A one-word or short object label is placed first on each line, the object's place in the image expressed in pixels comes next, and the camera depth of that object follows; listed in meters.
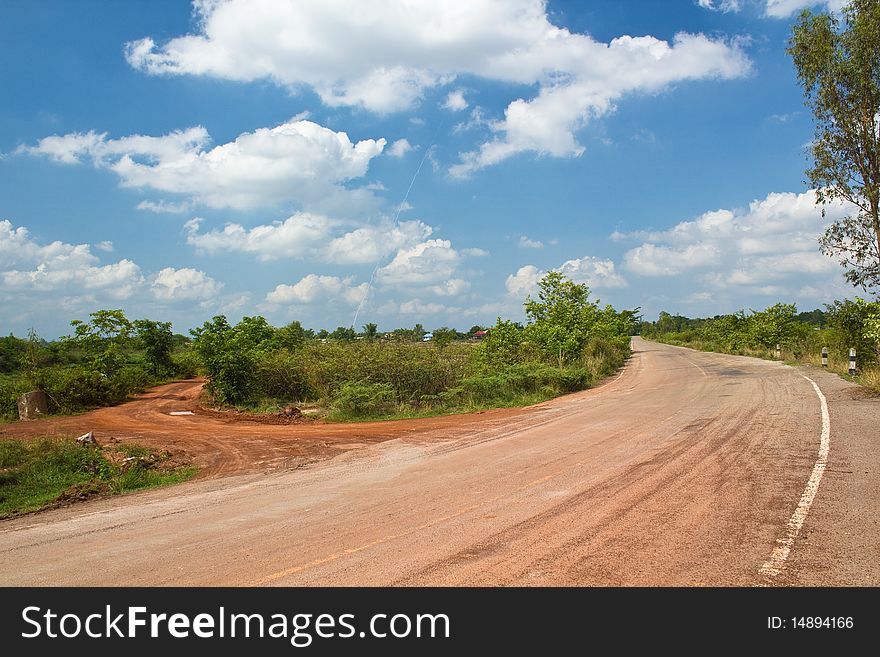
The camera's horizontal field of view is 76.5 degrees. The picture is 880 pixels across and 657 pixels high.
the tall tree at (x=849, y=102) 19.19
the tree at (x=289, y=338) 34.22
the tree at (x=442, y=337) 29.96
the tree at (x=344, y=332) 47.11
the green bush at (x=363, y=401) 18.28
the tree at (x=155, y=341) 34.69
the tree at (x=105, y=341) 28.73
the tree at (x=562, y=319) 27.50
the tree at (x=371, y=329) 50.06
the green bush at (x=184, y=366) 38.84
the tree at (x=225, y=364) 23.65
